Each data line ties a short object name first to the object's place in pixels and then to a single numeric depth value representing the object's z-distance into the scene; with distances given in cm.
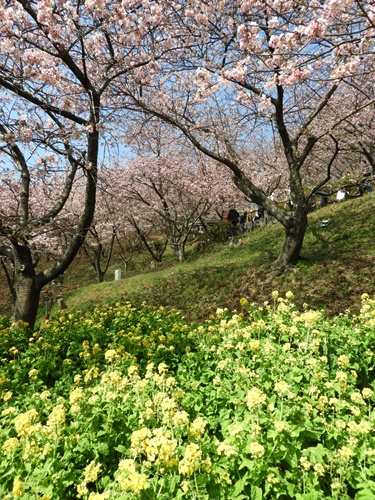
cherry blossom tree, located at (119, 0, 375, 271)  514
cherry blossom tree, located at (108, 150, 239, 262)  1764
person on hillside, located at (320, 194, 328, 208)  2027
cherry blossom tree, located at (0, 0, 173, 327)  589
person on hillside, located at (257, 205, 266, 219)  2288
